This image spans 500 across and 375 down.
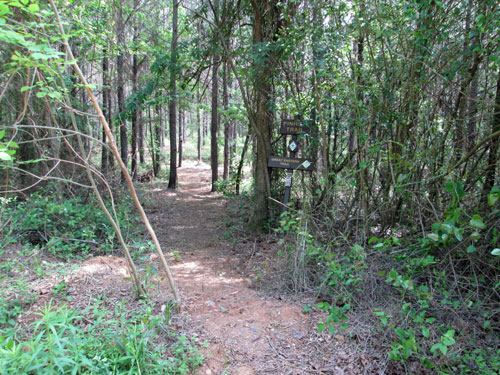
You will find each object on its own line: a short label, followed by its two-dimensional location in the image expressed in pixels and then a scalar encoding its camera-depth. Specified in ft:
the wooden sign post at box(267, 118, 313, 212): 18.79
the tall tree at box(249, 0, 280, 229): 20.65
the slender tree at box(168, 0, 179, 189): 37.14
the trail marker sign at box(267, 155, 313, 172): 18.60
